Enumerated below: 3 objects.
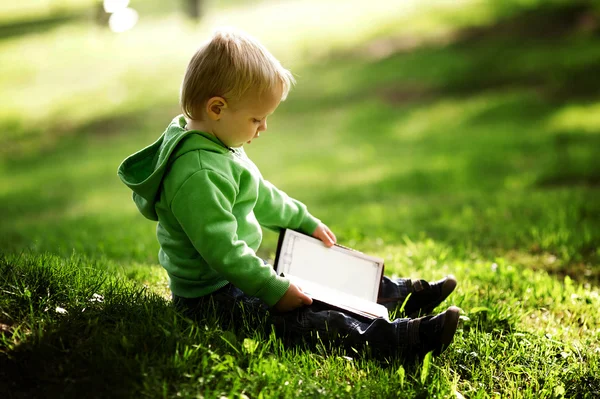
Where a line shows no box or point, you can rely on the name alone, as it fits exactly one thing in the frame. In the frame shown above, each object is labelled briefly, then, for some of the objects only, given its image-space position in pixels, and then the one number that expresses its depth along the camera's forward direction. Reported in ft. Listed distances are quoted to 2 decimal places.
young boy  9.50
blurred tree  78.59
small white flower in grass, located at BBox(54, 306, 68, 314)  9.47
